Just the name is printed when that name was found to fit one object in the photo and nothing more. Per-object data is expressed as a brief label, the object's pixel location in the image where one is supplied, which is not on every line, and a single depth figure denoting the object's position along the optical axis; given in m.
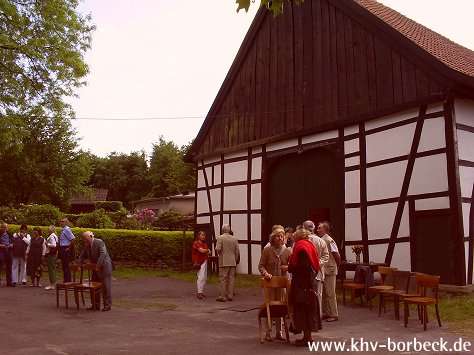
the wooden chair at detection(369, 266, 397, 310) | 10.75
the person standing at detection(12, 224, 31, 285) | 15.57
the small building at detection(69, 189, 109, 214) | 51.28
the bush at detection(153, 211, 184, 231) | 30.09
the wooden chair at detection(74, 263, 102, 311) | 10.96
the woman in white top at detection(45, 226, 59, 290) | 14.80
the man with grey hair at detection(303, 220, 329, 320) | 8.99
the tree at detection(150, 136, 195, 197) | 58.06
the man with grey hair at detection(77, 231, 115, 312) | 11.17
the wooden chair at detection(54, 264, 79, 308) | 11.29
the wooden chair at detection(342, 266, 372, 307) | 11.60
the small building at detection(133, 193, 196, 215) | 41.47
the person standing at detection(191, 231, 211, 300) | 13.47
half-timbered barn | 13.04
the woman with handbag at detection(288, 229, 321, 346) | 7.56
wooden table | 12.32
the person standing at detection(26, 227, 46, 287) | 15.24
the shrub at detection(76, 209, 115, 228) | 24.86
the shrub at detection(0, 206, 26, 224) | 24.58
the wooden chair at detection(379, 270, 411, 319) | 10.11
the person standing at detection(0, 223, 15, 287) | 15.51
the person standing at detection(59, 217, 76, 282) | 14.51
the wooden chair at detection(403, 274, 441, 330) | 8.85
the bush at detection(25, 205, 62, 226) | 23.63
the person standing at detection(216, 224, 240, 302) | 12.95
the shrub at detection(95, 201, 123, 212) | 43.47
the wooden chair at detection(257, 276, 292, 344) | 7.85
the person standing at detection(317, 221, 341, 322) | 9.83
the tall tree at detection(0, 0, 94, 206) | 17.41
